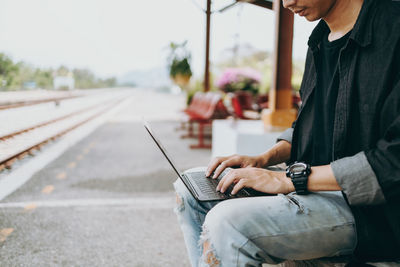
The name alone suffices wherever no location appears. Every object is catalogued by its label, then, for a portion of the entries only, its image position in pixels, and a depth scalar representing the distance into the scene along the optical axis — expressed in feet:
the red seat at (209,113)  21.84
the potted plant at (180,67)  40.29
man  3.57
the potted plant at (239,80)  31.12
